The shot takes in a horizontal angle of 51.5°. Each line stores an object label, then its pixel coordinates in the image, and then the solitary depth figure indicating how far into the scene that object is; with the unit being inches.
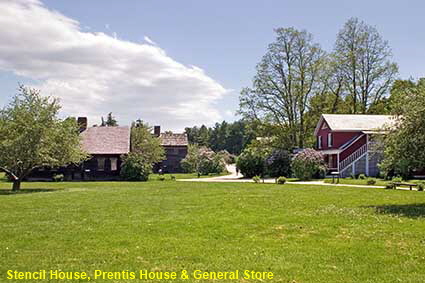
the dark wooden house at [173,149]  2874.0
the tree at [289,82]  1899.6
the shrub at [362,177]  1386.1
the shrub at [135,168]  1594.5
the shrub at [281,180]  1211.2
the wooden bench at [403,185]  917.6
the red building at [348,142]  1537.9
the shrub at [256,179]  1326.3
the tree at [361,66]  1951.3
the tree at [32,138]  994.1
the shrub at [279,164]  1688.0
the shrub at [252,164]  1747.0
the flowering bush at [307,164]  1443.2
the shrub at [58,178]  1606.4
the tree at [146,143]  2198.8
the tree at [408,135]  599.8
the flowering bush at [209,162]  2139.5
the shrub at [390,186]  940.4
